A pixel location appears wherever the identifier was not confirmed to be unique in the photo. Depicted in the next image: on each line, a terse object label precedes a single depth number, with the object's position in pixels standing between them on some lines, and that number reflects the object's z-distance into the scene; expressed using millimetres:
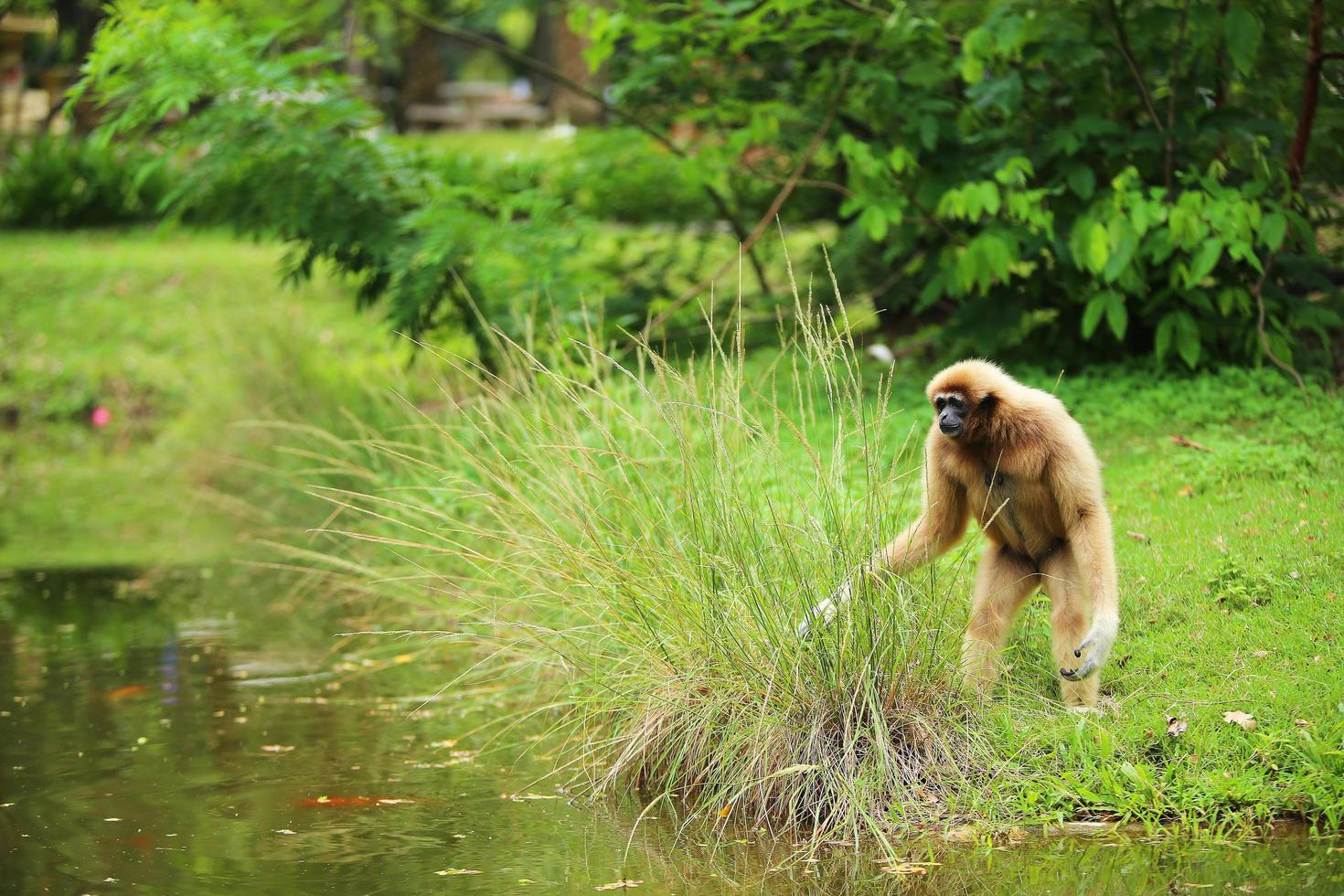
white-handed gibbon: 10344
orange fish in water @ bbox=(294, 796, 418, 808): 11703
